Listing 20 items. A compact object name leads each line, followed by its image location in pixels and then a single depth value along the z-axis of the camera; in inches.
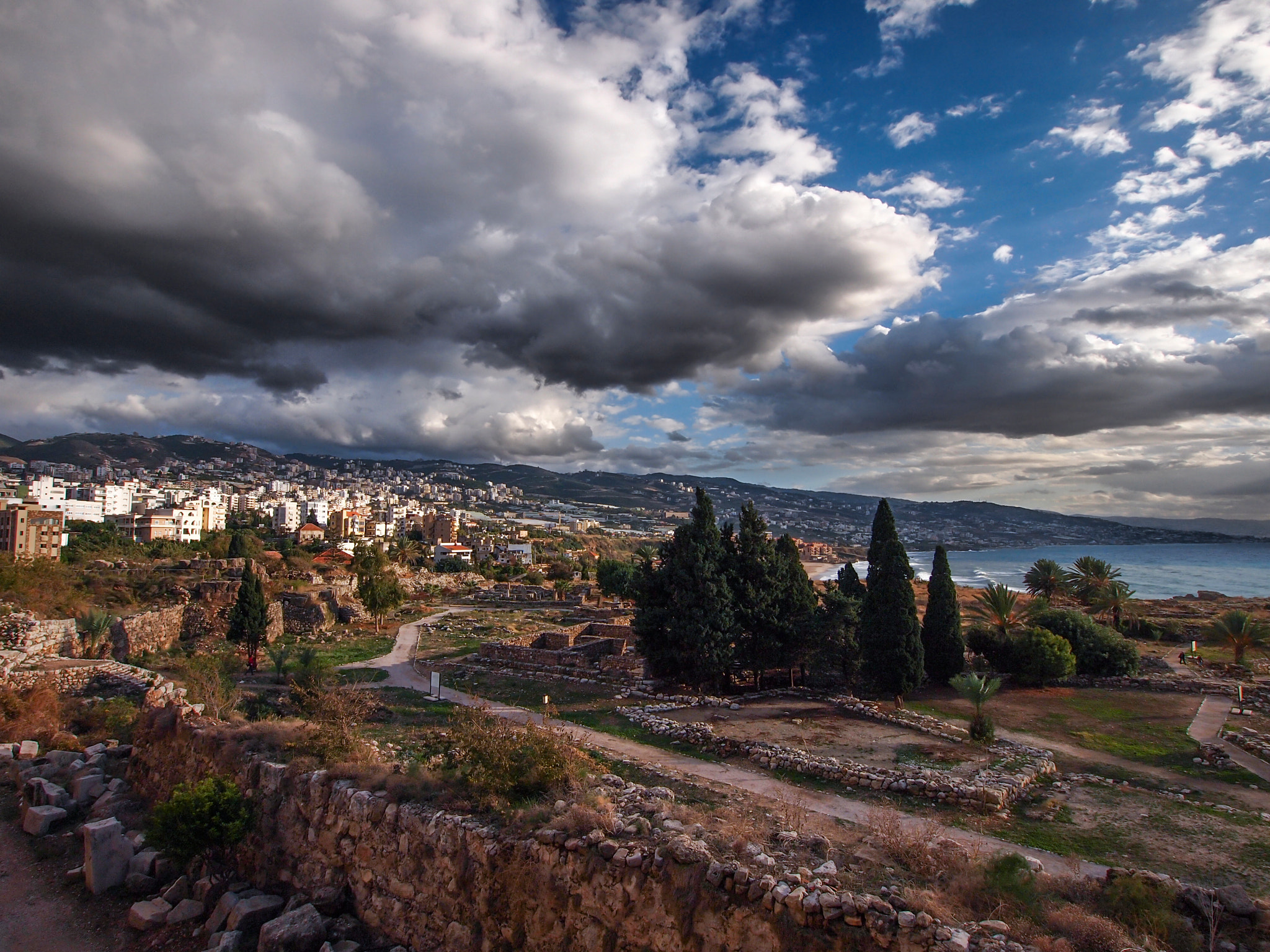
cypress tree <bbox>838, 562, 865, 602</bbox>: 1088.2
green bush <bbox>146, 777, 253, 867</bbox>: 342.0
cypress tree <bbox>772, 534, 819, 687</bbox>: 853.8
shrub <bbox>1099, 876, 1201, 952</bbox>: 238.2
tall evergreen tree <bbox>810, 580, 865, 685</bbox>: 848.3
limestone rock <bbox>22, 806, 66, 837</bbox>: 399.2
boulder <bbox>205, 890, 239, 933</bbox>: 308.3
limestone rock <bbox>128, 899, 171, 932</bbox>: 318.3
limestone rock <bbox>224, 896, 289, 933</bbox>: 301.7
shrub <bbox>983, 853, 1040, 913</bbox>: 246.7
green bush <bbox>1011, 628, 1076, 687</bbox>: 856.9
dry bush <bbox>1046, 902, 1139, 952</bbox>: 218.7
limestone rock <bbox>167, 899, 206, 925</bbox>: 322.7
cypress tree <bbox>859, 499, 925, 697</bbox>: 812.6
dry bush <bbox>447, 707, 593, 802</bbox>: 316.2
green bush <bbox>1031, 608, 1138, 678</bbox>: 897.5
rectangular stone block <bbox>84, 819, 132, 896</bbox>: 345.7
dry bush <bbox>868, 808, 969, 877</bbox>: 275.0
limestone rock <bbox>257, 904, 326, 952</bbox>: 284.4
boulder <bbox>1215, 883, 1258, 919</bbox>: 252.5
